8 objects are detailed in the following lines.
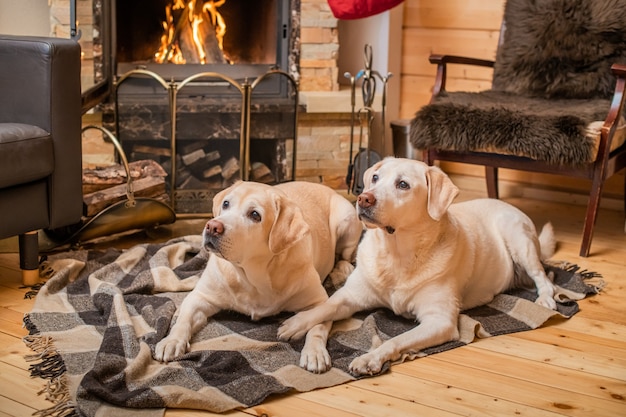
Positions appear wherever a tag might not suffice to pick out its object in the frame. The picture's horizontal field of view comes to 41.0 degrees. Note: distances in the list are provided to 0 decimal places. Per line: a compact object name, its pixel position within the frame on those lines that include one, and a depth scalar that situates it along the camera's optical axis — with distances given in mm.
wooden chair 3254
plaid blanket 2059
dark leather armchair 2695
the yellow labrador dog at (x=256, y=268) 2273
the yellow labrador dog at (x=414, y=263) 2393
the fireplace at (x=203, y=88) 3684
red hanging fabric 4003
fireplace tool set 4023
